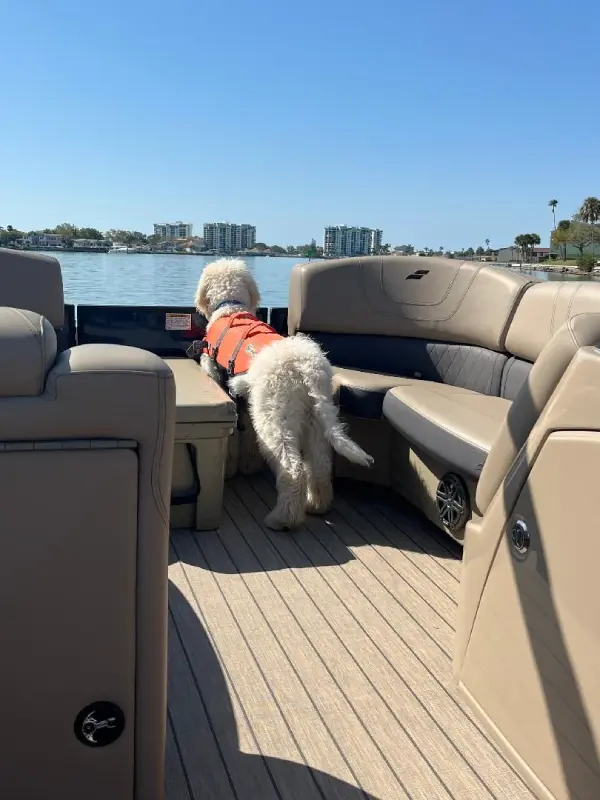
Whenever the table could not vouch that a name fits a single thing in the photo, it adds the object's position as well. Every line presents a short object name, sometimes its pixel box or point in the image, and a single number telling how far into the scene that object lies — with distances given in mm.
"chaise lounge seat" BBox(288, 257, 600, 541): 3389
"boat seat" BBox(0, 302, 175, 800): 1216
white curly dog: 3461
